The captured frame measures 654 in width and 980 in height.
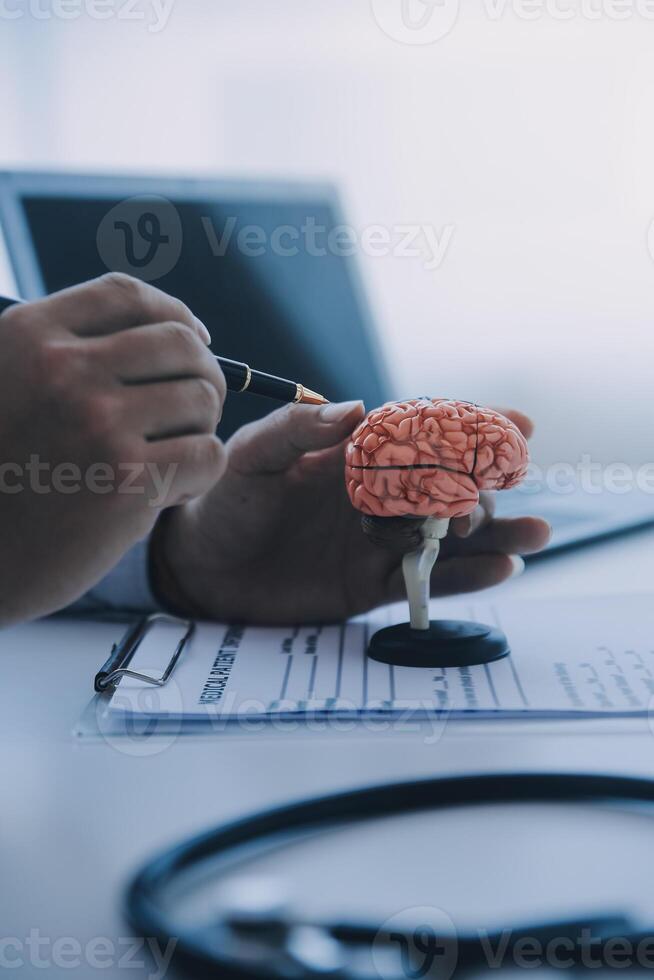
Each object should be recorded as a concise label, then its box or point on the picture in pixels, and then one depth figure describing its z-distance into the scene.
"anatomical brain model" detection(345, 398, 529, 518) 0.56
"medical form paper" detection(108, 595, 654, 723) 0.49
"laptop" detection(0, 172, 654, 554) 0.87
